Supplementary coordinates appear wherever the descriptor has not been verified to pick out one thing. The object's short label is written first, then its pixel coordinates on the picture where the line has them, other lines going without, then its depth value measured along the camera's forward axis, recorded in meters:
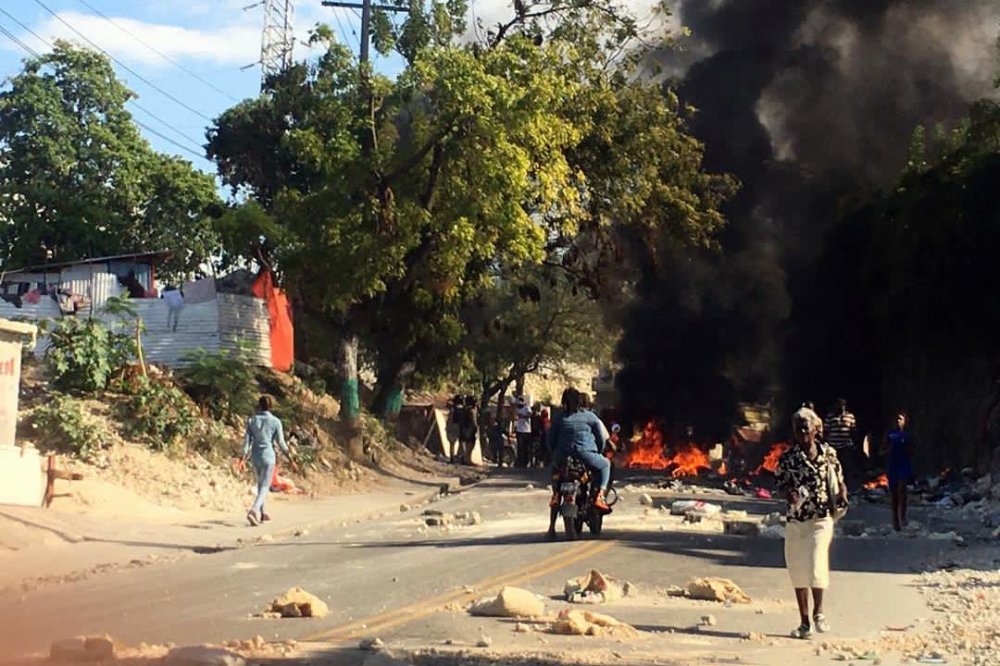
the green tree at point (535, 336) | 54.06
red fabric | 30.95
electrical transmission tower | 52.26
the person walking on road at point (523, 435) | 38.78
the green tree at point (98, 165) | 39.78
